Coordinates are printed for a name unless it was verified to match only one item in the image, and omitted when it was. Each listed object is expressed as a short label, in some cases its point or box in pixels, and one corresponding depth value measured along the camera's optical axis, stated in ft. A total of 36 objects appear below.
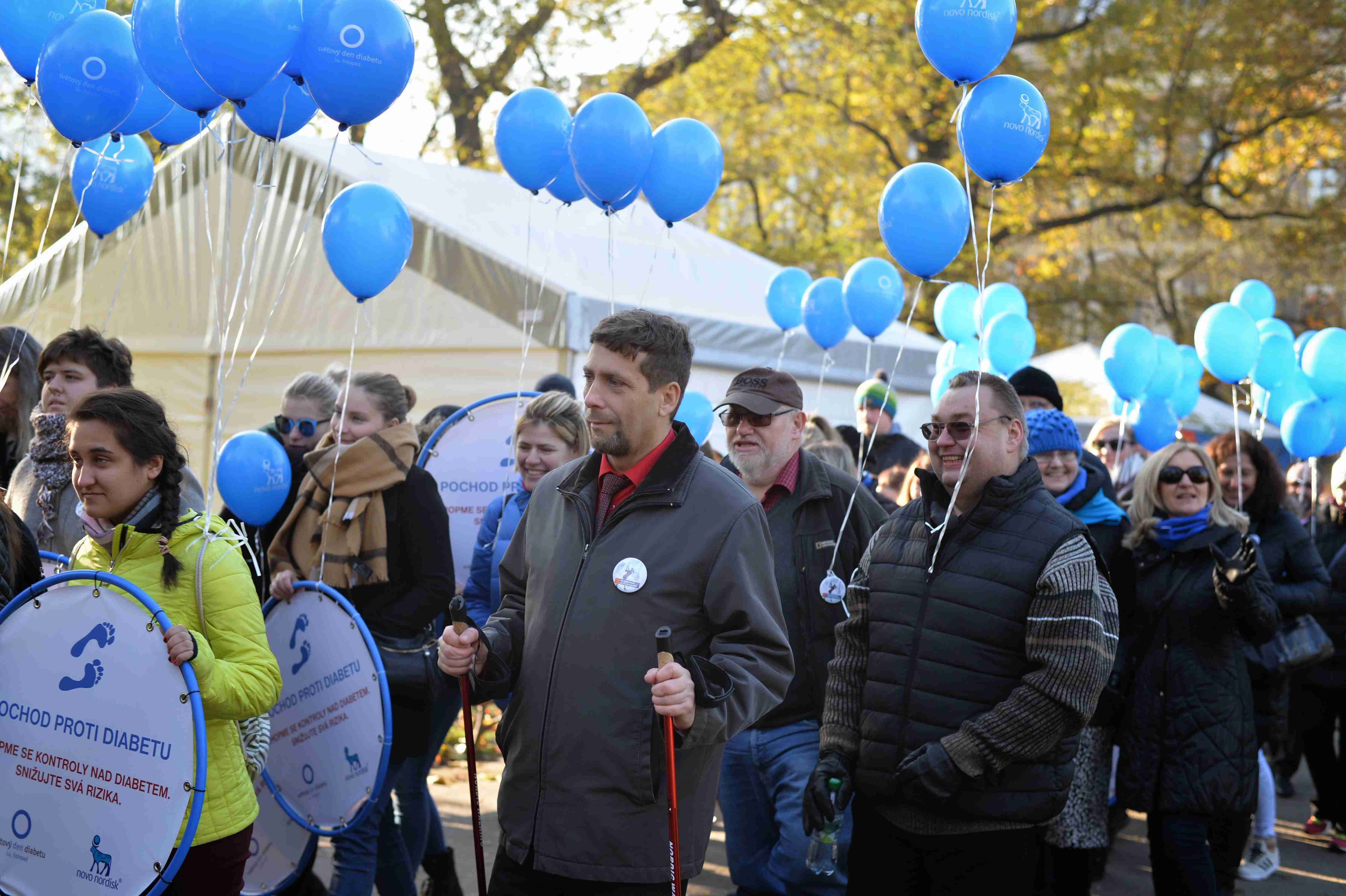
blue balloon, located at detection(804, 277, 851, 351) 24.91
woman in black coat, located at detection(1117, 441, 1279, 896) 13.83
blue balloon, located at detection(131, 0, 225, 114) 12.83
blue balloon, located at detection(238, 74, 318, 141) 15.19
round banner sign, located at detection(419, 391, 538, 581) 19.29
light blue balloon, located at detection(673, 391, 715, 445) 20.70
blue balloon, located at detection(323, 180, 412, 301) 16.78
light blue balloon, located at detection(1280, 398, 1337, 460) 23.41
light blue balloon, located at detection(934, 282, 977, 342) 25.95
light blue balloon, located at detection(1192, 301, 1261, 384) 23.53
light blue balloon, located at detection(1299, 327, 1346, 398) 24.06
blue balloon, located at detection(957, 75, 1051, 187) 13.51
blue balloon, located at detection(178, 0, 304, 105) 11.97
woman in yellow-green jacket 10.16
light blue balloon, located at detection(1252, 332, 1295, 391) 26.21
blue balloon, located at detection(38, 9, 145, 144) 13.32
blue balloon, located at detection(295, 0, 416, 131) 13.01
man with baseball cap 13.46
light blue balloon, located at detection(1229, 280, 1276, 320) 29.07
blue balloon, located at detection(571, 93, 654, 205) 16.97
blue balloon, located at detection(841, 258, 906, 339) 21.84
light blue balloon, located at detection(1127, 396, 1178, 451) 25.67
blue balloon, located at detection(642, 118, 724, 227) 18.33
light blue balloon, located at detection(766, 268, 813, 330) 27.20
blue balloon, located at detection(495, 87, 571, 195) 18.35
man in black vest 10.47
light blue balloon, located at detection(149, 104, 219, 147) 17.01
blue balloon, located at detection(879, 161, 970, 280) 15.62
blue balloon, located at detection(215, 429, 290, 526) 14.97
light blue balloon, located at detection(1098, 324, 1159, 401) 24.94
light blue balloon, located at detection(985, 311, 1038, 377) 24.70
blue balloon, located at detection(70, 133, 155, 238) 16.83
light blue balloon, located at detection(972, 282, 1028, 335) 27.61
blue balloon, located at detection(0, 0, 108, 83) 14.37
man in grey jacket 8.86
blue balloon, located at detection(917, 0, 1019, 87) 13.44
